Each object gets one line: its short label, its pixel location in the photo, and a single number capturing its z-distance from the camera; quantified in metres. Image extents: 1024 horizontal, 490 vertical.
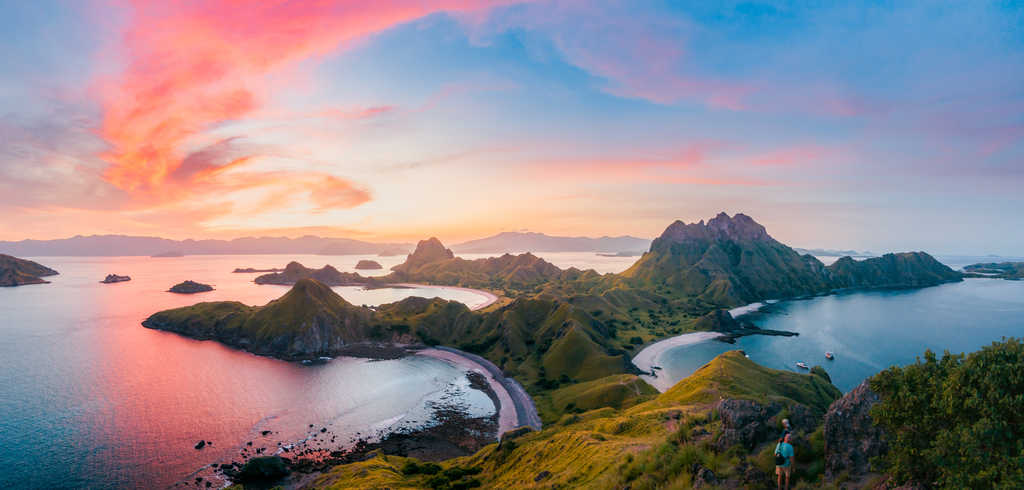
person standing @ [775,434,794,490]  21.41
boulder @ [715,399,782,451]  27.72
